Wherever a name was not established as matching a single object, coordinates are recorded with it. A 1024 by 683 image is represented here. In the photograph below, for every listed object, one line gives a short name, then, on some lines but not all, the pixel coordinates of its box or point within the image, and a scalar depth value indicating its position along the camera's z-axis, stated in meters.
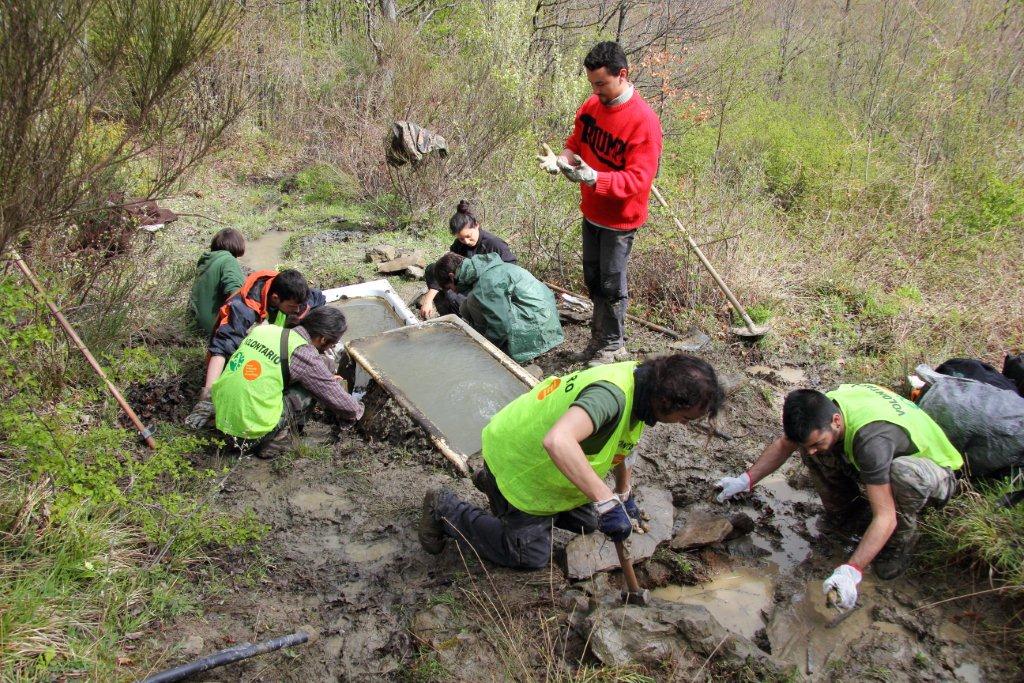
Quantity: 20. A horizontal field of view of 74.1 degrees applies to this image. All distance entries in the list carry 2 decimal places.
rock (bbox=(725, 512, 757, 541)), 3.54
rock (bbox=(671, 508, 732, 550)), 3.39
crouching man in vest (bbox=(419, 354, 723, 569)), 2.47
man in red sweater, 4.28
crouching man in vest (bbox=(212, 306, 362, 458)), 3.66
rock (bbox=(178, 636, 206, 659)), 2.59
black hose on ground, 2.41
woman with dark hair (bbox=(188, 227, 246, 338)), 4.73
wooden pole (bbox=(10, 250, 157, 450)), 3.43
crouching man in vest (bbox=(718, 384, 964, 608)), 2.97
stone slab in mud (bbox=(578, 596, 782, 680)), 2.56
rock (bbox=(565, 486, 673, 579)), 3.11
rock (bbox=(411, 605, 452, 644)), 2.77
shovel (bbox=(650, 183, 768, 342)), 5.46
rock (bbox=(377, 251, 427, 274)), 6.72
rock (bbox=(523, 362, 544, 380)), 4.81
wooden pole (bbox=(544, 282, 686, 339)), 5.62
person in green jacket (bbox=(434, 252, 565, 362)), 4.93
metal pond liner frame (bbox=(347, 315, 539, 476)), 3.86
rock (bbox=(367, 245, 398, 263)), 6.99
